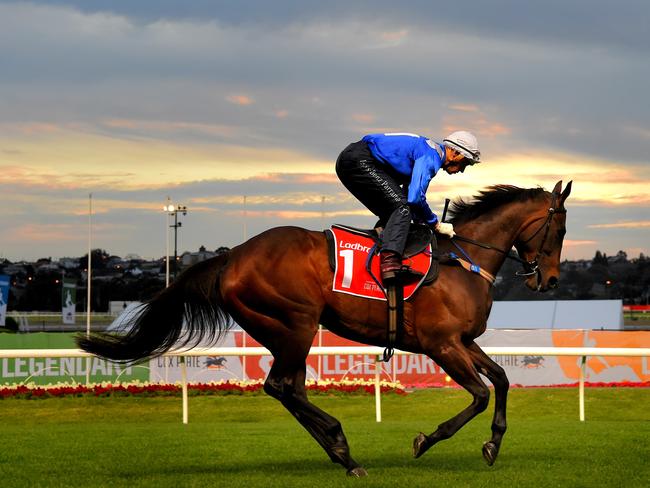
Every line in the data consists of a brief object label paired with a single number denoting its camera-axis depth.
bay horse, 10.72
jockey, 10.73
